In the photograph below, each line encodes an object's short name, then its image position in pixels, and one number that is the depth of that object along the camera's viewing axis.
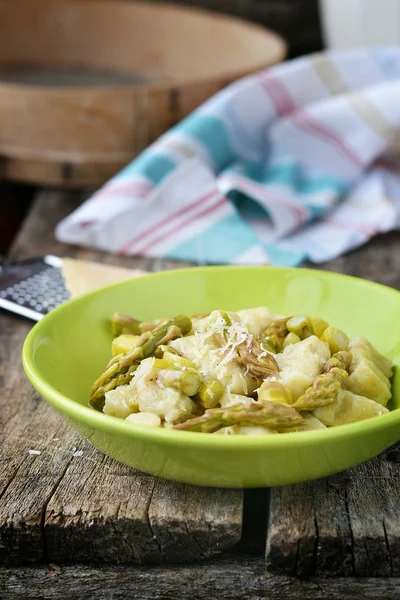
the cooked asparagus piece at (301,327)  0.66
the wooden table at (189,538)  0.59
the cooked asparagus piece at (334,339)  0.65
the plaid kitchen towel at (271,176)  0.98
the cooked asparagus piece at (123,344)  0.67
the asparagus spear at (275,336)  0.64
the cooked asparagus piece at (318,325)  0.66
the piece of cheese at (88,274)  0.83
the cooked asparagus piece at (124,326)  0.70
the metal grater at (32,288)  0.81
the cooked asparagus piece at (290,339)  0.65
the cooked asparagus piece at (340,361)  0.62
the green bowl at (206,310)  0.56
